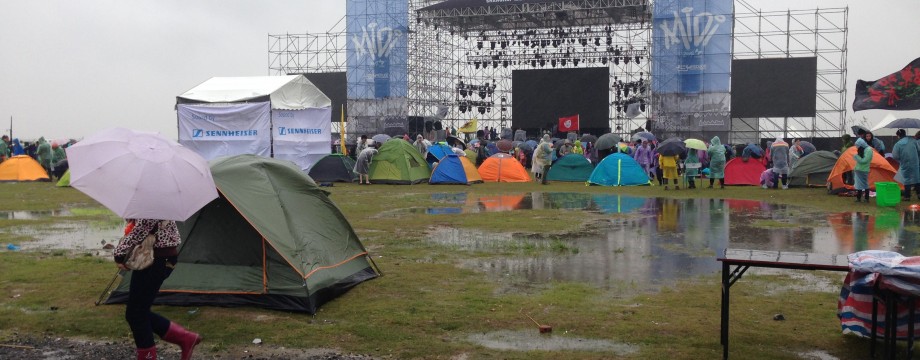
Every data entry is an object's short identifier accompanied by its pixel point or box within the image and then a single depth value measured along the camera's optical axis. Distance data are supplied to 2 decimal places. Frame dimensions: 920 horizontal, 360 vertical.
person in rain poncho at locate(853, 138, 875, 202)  16.22
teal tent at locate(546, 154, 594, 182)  25.30
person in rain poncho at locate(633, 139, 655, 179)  24.08
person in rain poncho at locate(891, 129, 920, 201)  16.30
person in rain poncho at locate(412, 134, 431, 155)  27.79
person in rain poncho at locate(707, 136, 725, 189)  20.73
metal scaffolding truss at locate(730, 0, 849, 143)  37.34
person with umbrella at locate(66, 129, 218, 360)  4.87
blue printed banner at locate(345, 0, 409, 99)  43.91
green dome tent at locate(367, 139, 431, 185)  23.77
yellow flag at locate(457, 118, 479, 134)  46.06
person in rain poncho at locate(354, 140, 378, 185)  23.75
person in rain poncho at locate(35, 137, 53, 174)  26.83
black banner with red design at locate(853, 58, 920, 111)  14.87
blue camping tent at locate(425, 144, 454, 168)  27.35
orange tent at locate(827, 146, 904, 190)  17.70
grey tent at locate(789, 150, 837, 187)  20.84
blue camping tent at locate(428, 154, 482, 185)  23.77
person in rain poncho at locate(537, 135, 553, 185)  23.71
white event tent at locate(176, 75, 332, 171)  22.36
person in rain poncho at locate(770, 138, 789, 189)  20.89
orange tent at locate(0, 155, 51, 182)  26.00
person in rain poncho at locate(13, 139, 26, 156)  31.08
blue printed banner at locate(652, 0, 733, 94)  37.53
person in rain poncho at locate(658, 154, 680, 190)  20.62
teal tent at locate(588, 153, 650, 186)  22.91
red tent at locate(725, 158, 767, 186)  22.62
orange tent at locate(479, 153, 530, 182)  25.12
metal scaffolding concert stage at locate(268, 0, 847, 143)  38.44
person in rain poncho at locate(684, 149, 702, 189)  21.22
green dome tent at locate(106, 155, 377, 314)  7.00
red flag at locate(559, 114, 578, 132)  37.88
